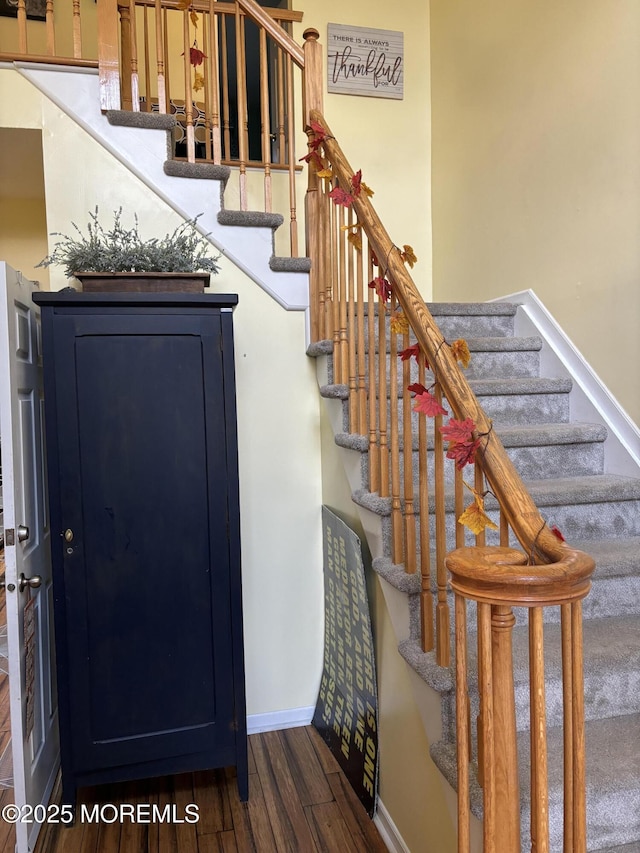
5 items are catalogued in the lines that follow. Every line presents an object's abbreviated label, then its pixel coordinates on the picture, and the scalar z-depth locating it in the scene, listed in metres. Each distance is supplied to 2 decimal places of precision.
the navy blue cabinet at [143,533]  1.94
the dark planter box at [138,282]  2.06
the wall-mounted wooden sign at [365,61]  3.88
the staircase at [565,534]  1.42
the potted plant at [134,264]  2.07
